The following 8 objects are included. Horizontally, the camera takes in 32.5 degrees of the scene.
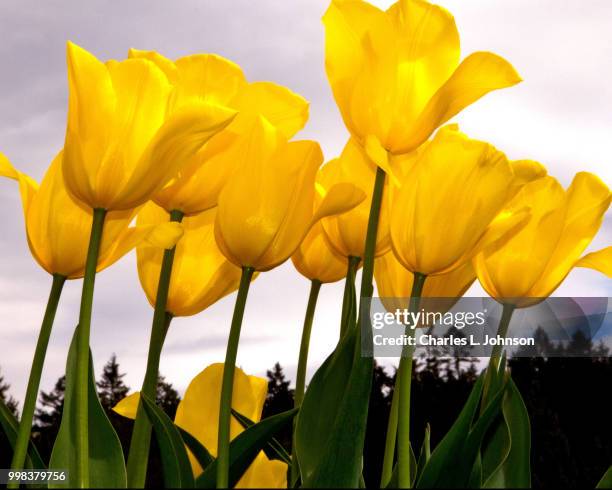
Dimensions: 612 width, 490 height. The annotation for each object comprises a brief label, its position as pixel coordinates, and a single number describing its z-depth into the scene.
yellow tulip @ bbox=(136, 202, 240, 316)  0.52
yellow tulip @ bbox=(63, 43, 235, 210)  0.42
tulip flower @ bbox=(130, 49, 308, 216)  0.49
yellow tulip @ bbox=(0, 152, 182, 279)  0.49
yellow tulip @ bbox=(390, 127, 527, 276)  0.46
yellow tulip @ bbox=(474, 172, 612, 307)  0.51
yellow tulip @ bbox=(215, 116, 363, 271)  0.46
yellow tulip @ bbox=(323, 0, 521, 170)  0.47
